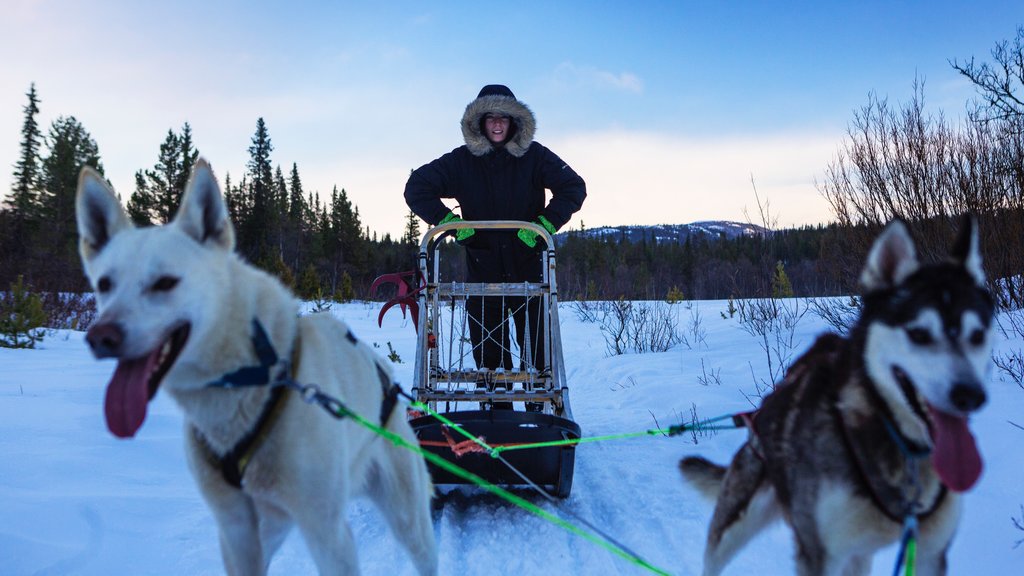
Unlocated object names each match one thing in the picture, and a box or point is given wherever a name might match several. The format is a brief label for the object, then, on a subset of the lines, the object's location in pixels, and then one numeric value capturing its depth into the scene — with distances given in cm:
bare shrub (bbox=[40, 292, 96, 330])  1077
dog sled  263
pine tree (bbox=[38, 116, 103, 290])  2519
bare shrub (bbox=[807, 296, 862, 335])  558
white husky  119
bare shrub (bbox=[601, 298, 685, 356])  789
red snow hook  340
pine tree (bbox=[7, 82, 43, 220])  3043
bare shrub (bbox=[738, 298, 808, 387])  501
